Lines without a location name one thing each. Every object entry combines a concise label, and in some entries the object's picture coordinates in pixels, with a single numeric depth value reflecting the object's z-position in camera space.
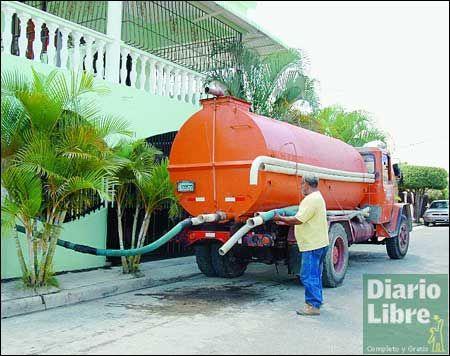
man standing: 6.32
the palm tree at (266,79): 11.23
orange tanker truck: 7.29
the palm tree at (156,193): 8.30
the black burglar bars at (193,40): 10.51
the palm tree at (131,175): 8.07
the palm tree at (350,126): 15.48
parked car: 27.38
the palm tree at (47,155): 6.57
